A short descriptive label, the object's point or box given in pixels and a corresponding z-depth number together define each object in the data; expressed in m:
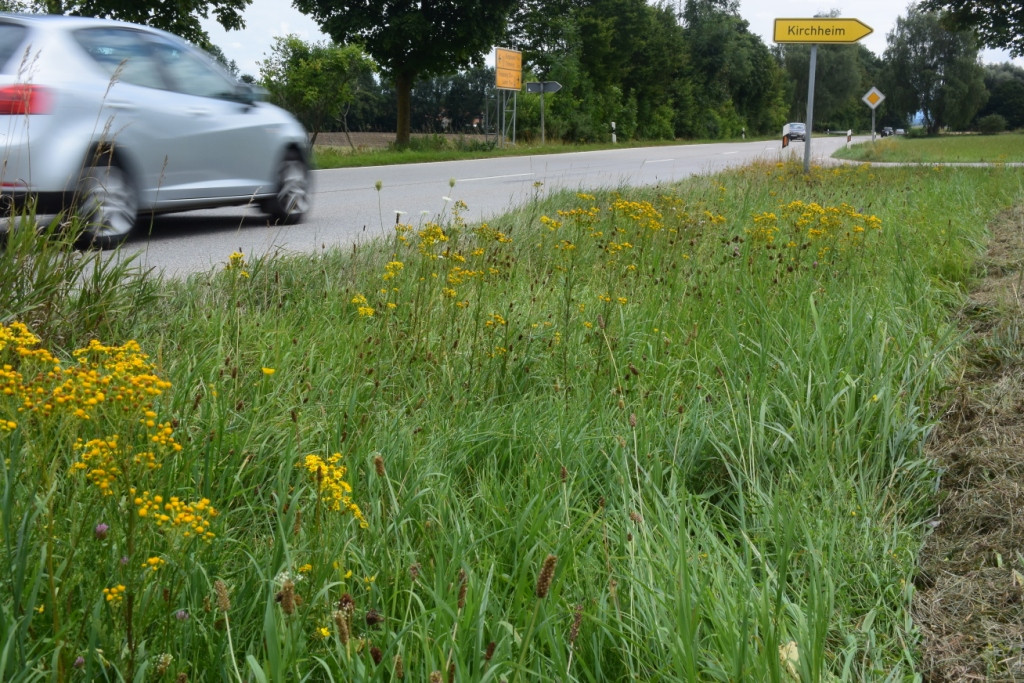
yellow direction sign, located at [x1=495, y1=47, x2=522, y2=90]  30.39
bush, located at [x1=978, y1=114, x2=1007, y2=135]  104.06
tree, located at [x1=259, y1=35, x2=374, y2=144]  25.45
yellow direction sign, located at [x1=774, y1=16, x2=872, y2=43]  13.87
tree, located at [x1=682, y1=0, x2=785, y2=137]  68.50
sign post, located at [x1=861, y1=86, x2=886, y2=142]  38.91
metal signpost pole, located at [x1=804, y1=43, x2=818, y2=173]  14.30
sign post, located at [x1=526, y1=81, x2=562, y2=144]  31.19
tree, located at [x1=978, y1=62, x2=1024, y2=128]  114.69
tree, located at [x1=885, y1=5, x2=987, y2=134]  100.56
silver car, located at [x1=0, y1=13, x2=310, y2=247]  6.47
